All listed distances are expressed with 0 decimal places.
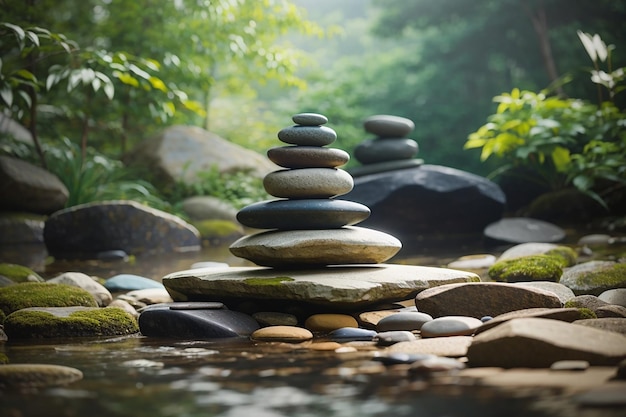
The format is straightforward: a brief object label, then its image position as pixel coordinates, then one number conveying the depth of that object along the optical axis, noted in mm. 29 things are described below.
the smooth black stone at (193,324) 3529
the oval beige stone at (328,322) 3670
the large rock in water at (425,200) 9258
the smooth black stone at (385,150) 9578
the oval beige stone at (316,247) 4035
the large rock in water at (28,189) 9039
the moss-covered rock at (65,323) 3566
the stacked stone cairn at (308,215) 4074
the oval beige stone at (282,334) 3395
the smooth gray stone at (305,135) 4449
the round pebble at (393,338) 3164
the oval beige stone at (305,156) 4414
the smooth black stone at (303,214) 4246
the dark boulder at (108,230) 8305
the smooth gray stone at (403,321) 3494
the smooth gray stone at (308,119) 4504
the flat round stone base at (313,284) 3699
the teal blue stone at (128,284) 5316
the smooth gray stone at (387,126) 9453
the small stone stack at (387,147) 9484
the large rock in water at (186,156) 12219
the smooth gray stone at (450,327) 3227
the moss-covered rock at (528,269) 4965
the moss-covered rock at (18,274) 5246
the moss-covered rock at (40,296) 3994
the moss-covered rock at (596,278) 4516
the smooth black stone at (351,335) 3350
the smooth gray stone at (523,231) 8320
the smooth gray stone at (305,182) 4348
